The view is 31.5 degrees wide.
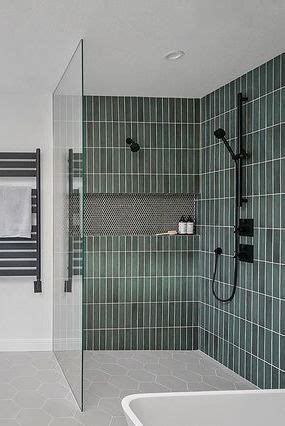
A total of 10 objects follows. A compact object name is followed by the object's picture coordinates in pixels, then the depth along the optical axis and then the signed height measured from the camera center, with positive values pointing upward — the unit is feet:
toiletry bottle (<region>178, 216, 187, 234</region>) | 16.02 -0.34
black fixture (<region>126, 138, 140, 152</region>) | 15.56 +2.21
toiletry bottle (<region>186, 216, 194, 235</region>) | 16.06 -0.37
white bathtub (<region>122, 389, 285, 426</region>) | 6.41 -2.48
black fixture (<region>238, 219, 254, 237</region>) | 12.69 -0.29
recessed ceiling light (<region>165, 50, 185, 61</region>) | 11.55 +3.76
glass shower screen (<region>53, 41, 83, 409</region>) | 11.02 -0.16
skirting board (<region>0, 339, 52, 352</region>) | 15.71 -4.01
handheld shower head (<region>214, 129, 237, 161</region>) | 13.03 +2.07
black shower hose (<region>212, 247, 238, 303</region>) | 13.50 -1.84
